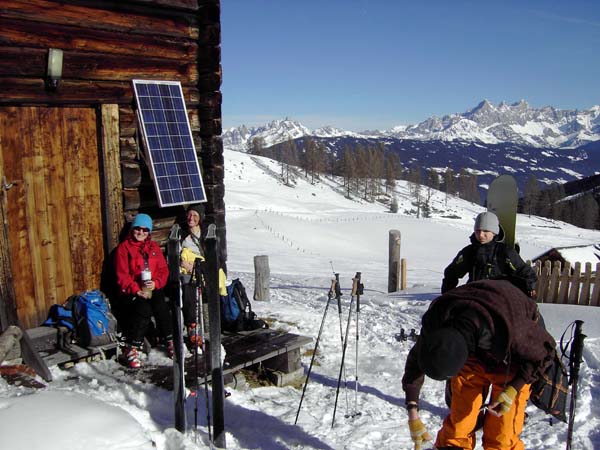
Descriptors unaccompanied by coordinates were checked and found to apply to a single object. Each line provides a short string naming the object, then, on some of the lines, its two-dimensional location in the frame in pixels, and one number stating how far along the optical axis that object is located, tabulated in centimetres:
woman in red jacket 578
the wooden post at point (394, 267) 1292
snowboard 725
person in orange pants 324
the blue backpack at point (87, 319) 569
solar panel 651
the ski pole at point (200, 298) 415
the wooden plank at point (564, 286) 996
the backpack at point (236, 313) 670
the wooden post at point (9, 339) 490
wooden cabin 557
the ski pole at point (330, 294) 513
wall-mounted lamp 562
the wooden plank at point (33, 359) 496
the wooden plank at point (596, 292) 970
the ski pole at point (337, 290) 564
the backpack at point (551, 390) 372
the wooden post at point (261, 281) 1098
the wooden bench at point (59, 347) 541
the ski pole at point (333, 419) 517
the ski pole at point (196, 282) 413
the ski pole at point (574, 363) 420
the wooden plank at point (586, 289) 979
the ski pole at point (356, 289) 559
